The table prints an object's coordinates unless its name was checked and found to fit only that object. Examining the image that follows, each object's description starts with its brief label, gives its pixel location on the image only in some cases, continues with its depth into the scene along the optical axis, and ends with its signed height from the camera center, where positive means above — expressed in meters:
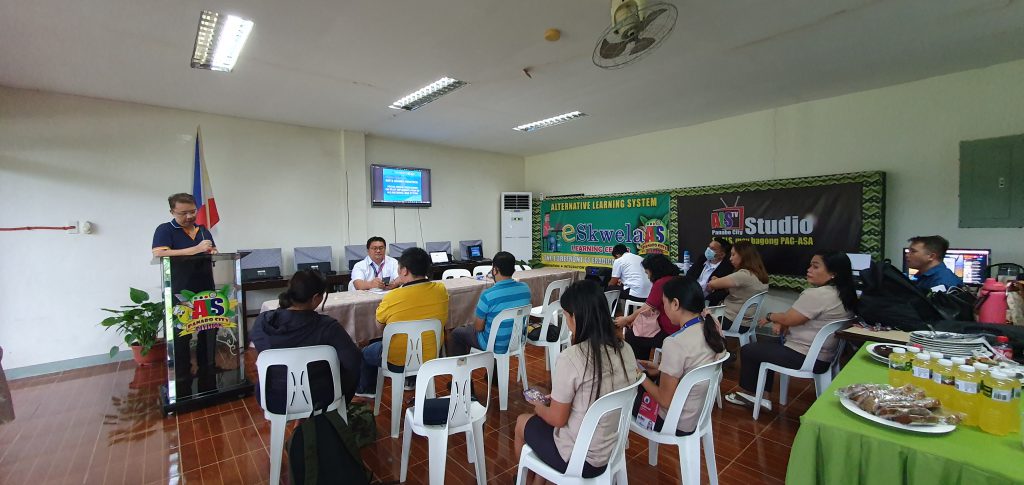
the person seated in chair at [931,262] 3.00 -0.29
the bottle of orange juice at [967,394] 1.31 -0.55
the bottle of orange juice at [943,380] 1.41 -0.54
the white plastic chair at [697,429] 1.85 -0.95
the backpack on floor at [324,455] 1.77 -0.99
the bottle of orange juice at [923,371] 1.49 -0.54
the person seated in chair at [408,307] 2.60 -0.50
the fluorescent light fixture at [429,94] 4.21 +1.49
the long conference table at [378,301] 3.37 -0.67
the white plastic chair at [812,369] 2.66 -0.99
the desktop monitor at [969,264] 3.62 -0.36
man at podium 3.01 -0.01
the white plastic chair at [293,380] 2.03 -0.76
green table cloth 1.13 -0.67
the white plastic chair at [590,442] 1.54 -0.86
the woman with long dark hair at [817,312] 2.71 -0.57
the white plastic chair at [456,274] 5.07 -0.56
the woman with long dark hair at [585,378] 1.60 -0.60
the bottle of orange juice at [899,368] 1.60 -0.57
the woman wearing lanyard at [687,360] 1.92 -0.63
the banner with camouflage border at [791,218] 4.44 +0.10
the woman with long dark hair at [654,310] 3.03 -0.62
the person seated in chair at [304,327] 2.09 -0.49
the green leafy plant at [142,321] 4.06 -0.88
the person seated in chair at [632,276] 4.80 -0.58
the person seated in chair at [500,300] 2.90 -0.51
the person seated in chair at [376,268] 4.07 -0.40
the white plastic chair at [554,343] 3.49 -0.95
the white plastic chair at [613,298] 4.49 -0.78
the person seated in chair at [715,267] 4.45 -0.47
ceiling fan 2.11 +1.07
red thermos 2.32 -0.46
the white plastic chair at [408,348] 2.54 -0.75
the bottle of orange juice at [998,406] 1.22 -0.55
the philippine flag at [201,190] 4.82 +0.50
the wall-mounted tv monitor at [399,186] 6.40 +0.71
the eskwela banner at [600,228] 6.30 +0.00
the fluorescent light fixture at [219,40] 2.86 +1.46
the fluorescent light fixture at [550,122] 5.52 +1.51
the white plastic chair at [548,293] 4.08 -0.68
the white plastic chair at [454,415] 2.00 -0.96
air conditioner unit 7.90 +0.09
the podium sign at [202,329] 2.99 -0.73
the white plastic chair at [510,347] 2.94 -0.89
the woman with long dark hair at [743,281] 3.77 -0.51
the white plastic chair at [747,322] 3.68 -0.88
